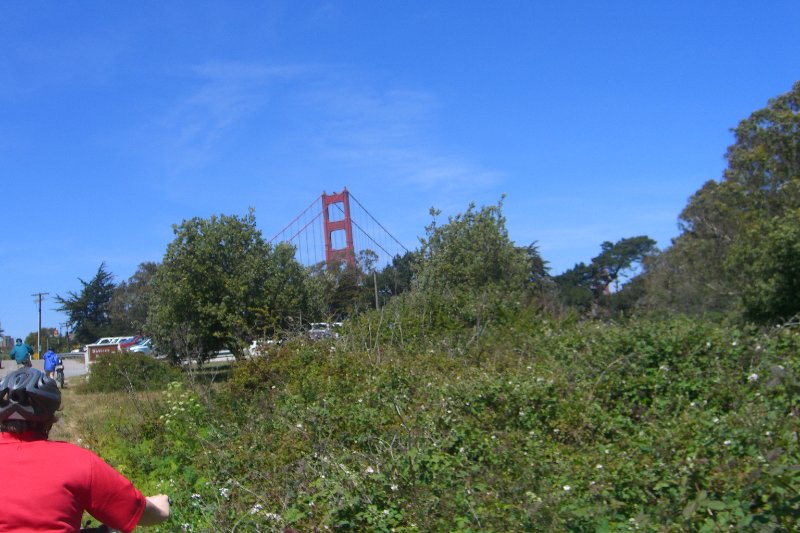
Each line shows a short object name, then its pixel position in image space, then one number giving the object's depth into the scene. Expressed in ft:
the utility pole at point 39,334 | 212.23
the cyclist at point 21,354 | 61.11
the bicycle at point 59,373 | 73.05
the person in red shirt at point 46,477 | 8.24
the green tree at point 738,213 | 99.81
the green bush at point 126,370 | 52.31
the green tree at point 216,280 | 85.30
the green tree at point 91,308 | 233.76
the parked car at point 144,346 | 116.63
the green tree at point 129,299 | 228.84
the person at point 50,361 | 68.18
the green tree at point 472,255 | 92.07
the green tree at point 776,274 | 76.02
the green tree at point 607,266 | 214.28
